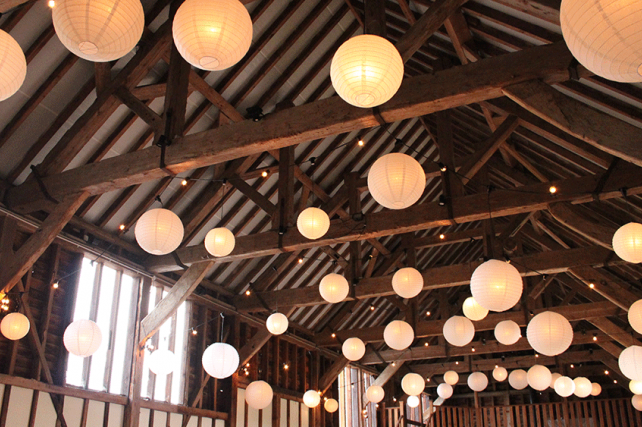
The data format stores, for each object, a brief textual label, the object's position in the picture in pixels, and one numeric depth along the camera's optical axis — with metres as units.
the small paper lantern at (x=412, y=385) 10.88
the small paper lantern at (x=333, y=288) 7.23
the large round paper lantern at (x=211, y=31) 3.07
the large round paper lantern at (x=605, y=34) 2.01
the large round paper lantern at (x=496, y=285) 5.11
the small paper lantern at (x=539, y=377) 9.68
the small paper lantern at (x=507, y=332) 8.14
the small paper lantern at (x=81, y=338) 5.80
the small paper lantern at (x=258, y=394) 8.37
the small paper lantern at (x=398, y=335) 7.87
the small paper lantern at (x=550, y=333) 6.02
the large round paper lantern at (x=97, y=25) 2.83
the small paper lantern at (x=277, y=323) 8.17
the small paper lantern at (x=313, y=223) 6.25
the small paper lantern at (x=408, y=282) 6.95
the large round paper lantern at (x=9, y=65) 2.96
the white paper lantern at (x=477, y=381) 12.00
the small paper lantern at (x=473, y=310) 7.42
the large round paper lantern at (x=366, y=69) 3.28
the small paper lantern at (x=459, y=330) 7.84
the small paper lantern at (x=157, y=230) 5.18
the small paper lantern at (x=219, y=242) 6.36
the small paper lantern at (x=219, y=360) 7.07
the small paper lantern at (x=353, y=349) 9.44
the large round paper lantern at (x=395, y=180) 4.56
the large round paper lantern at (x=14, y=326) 5.66
